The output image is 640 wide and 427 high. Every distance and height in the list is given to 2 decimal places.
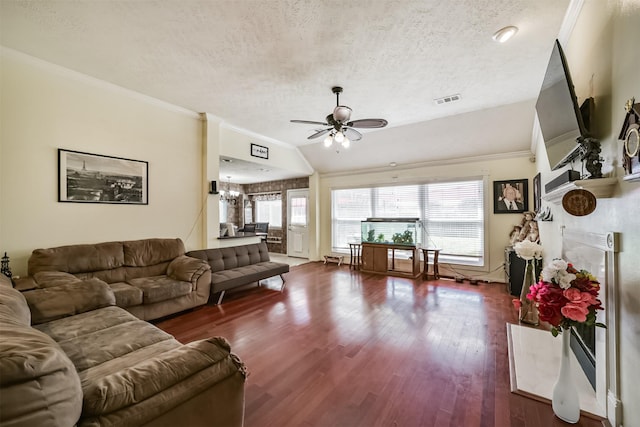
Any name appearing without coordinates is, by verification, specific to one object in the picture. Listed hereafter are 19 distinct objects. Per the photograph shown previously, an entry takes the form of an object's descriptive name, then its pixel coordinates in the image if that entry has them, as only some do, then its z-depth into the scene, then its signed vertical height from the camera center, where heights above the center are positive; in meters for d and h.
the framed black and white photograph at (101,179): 3.07 +0.46
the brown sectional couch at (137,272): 2.74 -0.66
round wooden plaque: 1.45 +0.06
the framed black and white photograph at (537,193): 3.84 +0.31
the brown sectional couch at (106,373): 0.73 -0.68
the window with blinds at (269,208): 8.27 +0.20
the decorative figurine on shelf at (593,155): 1.51 +0.34
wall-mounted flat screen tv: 1.53 +0.66
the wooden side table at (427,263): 5.12 -0.98
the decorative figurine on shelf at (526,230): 3.99 -0.28
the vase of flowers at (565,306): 1.41 -0.52
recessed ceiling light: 2.24 +1.57
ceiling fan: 3.07 +1.11
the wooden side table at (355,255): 6.12 -1.00
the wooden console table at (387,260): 5.21 -0.99
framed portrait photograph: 4.60 +0.31
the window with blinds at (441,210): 5.08 +0.07
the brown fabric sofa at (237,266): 3.71 -0.87
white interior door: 7.49 -0.26
